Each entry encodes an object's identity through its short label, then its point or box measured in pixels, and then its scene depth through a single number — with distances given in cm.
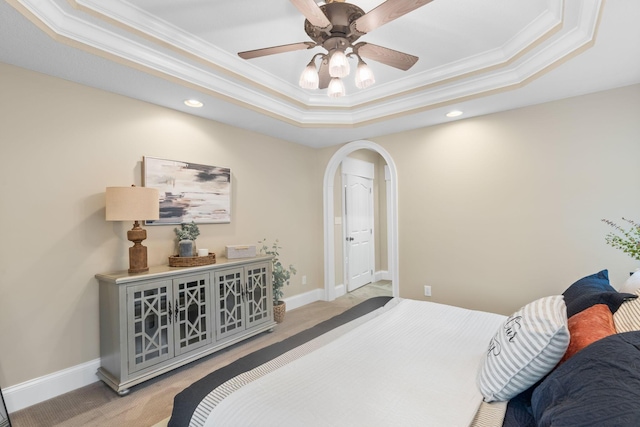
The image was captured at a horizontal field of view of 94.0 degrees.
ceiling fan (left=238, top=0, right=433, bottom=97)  144
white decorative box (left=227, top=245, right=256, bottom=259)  308
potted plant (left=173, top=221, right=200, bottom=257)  277
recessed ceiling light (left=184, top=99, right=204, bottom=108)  274
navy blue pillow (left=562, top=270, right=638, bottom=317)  126
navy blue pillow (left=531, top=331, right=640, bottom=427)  66
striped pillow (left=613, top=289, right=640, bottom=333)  100
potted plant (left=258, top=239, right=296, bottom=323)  354
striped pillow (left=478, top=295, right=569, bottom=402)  100
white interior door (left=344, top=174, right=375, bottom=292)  495
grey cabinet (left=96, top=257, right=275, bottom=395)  218
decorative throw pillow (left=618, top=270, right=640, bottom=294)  147
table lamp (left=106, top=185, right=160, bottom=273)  225
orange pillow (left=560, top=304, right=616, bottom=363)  104
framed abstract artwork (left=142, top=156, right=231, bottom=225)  278
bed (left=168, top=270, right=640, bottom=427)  81
